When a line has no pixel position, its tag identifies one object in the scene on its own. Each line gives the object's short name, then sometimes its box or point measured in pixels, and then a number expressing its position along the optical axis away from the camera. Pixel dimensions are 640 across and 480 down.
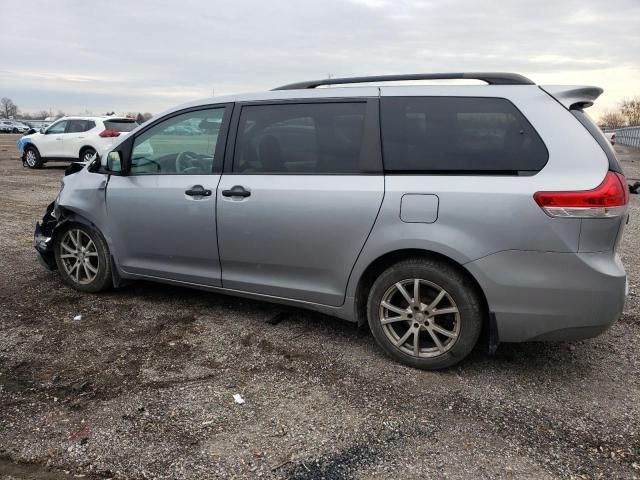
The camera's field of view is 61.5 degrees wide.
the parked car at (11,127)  56.66
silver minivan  3.04
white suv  16.17
